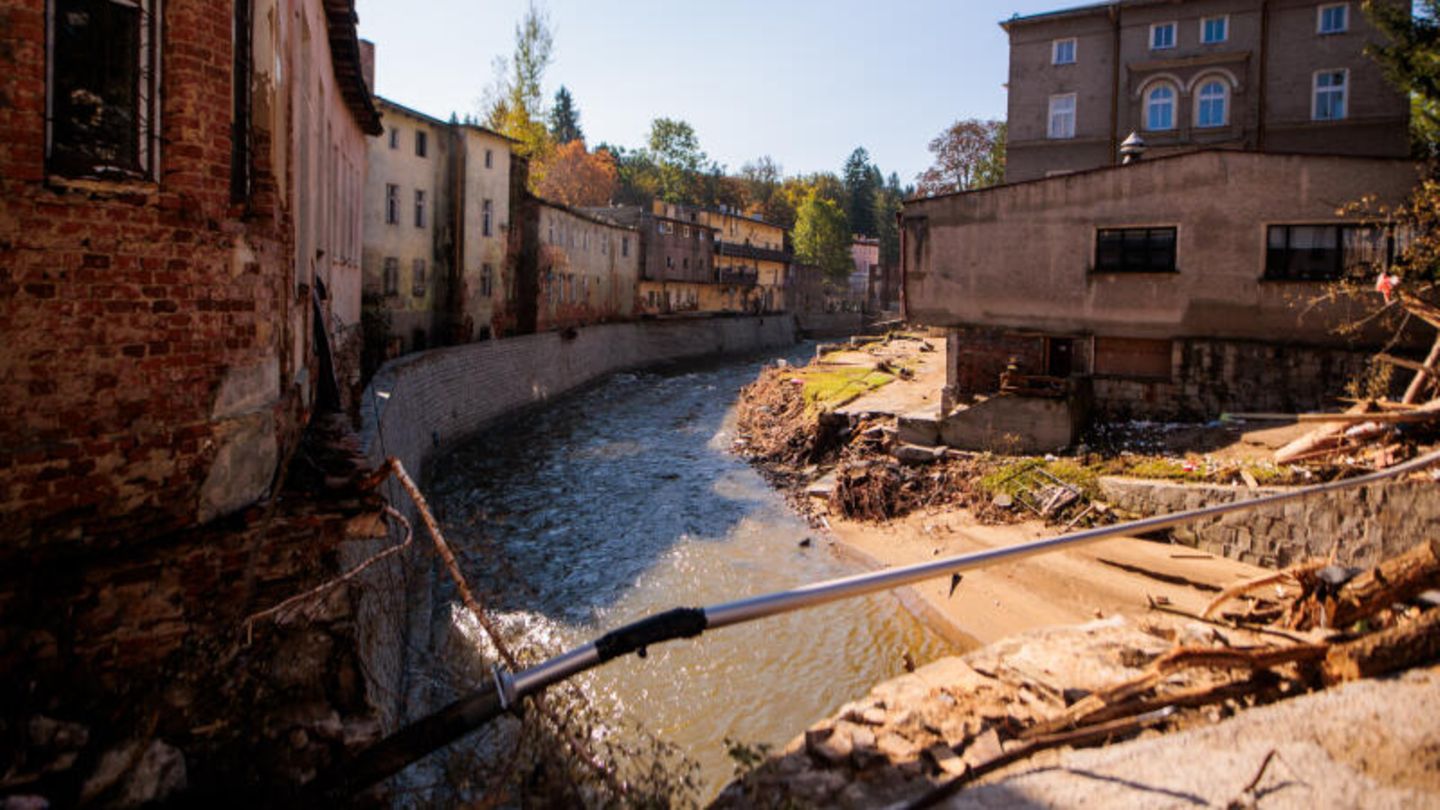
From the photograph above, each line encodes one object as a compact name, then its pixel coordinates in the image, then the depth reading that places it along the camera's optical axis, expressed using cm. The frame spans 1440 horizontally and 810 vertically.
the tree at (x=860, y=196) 9569
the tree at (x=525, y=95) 4916
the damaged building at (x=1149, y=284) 1791
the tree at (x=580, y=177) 6750
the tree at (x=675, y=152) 8106
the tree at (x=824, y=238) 7538
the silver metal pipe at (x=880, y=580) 329
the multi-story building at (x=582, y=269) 3912
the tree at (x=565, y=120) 9269
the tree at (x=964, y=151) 5212
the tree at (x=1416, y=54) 1998
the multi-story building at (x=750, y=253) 6444
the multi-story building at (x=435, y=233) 2817
